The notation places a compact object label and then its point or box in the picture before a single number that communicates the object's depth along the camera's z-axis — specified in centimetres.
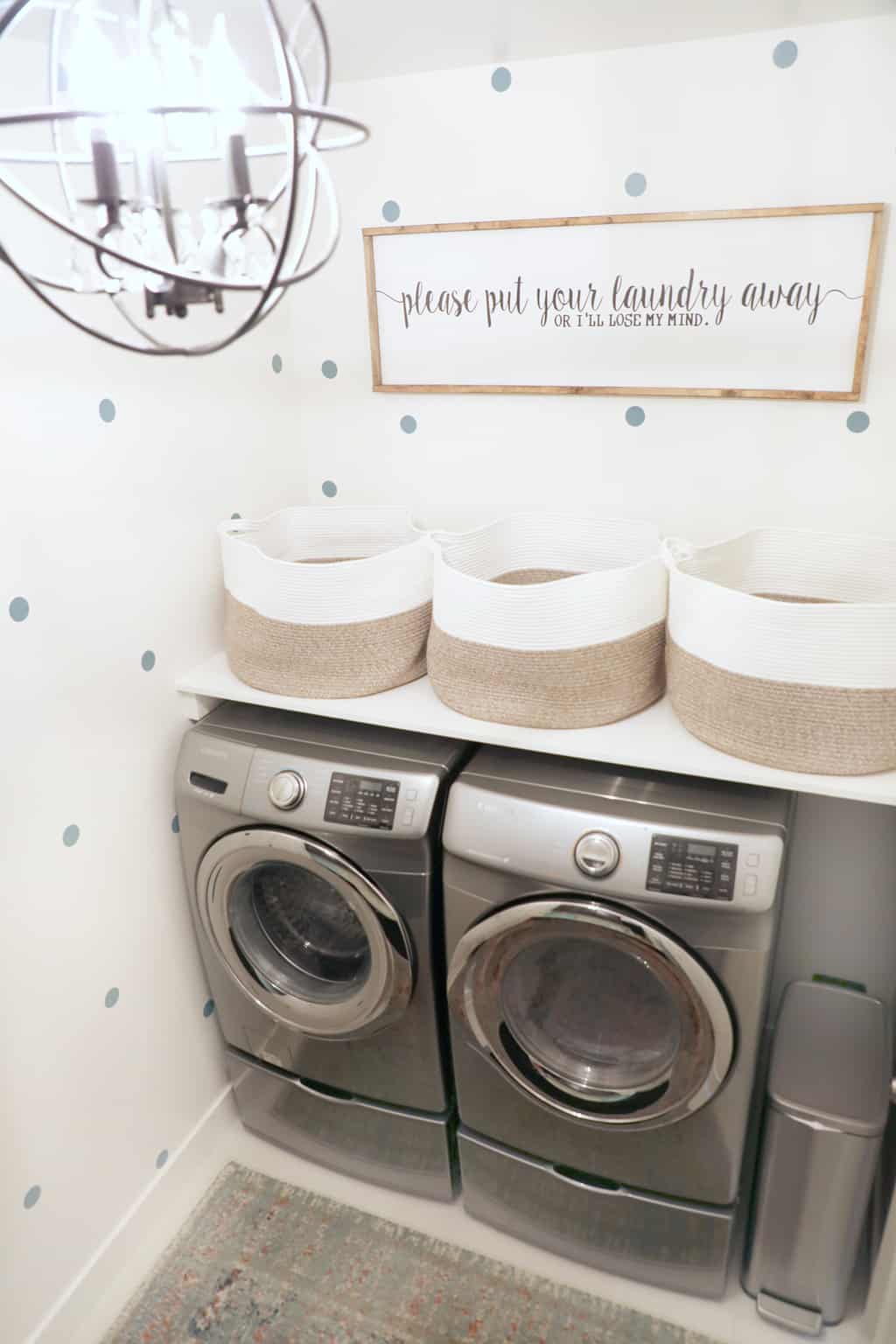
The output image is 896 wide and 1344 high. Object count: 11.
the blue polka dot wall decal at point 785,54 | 141
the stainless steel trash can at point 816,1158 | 146
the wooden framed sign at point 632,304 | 150
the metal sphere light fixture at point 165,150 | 56
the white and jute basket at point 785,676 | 124
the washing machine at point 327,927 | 153
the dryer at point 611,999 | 134
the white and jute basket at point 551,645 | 141
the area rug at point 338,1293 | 162
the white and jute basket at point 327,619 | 155
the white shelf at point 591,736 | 130
